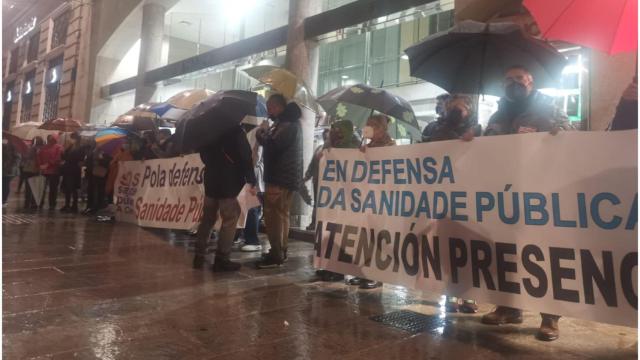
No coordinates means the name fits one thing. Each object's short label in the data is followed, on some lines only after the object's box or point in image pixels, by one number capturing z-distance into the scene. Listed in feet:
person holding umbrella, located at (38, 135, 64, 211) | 36.63
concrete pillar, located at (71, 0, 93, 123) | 61.72
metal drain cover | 12.01
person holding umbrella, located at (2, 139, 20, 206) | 35.22
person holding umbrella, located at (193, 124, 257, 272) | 17.30
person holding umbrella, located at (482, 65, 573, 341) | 11.95
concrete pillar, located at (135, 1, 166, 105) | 51.49
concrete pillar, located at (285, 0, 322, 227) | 29.96
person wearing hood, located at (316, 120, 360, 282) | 17.72
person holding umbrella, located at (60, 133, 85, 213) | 36.47
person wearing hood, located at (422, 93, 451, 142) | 14.52
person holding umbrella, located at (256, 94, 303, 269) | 17.92
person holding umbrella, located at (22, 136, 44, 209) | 37.35
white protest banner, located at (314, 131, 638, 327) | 9.93
